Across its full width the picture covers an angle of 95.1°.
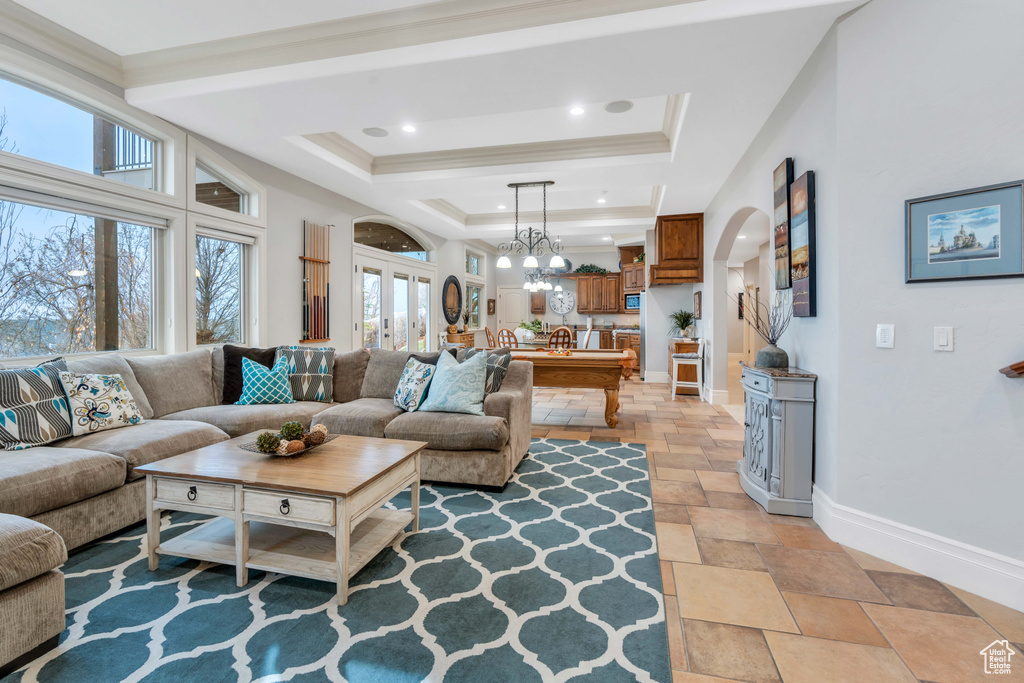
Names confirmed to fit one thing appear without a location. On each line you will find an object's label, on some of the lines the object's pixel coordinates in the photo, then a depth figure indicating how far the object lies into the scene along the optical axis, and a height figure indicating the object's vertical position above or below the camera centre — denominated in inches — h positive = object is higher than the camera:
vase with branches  118.7 +0.7
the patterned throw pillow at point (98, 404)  106.3 -17.1
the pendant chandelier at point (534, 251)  236.8 +66.7
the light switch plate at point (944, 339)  82.4 -1.0
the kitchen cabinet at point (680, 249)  267.6 +49.0
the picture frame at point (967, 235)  75.4 +17.0
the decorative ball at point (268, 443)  88.7 -21.1
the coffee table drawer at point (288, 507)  74.2 -28.3
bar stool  264.7 -17.1
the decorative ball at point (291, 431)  92.2 -19.6
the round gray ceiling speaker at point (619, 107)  147.9 +72.7
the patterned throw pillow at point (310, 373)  156.3 -13.9
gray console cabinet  107.0 -24.6
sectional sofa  63.0 -25.9
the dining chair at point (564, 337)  250.5 -2.3
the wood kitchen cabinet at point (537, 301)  461.7 +31.5
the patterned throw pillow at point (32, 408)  95.0 -16.3
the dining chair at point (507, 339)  276.9 -3.8
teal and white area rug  60.7 -43.2
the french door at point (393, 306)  256.5 +16.6
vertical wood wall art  208.1 +22.4
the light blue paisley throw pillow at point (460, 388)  132.5 -16.1
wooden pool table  187.3 -15.9
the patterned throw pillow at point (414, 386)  139.7 -16.2
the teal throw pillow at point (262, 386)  148.9 -17.5
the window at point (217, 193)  165.8 +51.5
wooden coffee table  74.7 -29.0
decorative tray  89.9 -24.0
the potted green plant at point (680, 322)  305.7 +7.5
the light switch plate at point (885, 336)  89.0 -0.4
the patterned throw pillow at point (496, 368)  141.9 -10.8
